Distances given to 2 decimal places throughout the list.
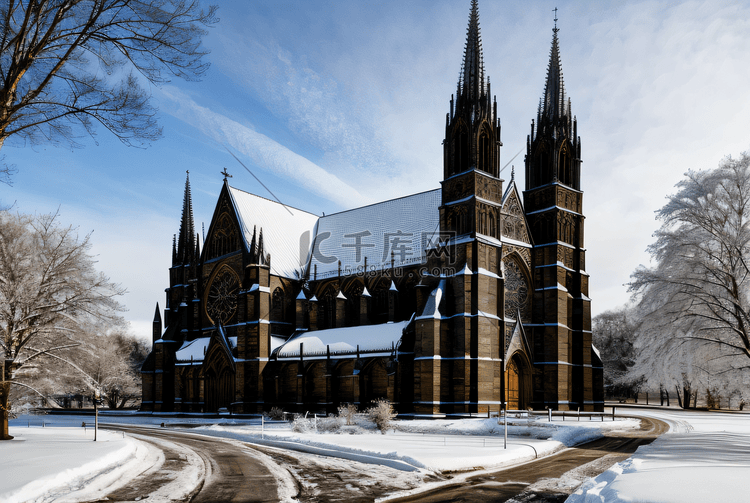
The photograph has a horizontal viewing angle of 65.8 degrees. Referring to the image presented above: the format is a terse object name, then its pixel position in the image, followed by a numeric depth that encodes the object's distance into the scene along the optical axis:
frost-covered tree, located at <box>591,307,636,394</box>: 73.50
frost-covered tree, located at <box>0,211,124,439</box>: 22.27
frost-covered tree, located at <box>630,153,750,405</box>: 20.39
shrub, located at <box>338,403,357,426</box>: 28.67
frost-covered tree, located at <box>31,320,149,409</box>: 23.56
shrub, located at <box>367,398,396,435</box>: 26.70
